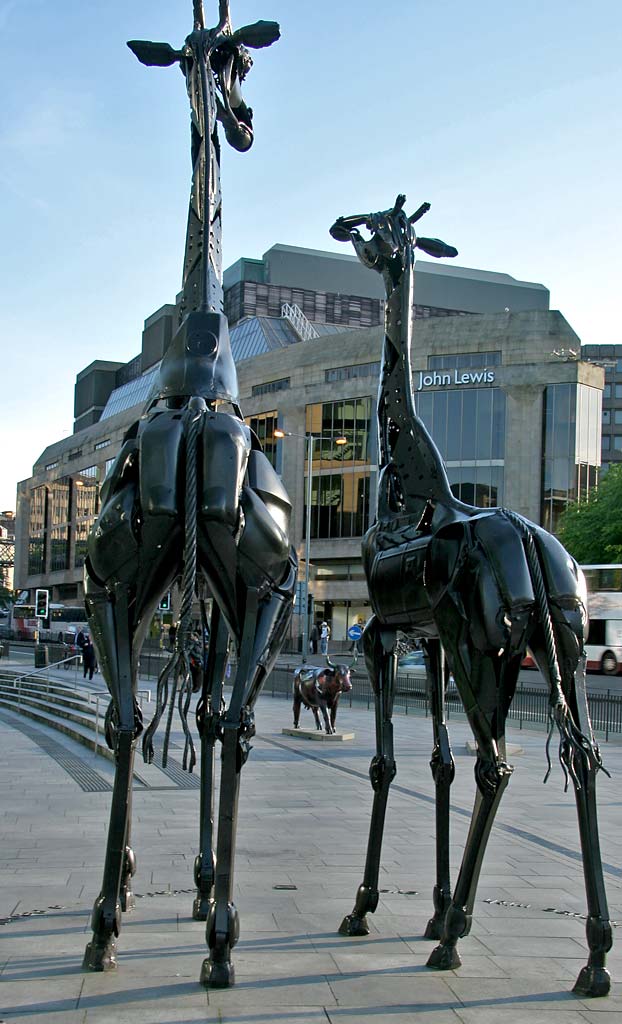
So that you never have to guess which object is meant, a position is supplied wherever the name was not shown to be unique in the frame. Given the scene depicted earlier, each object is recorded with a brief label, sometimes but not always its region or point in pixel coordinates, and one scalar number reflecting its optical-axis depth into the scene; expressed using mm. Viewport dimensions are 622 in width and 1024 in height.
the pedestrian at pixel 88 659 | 37719
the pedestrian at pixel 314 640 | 57419
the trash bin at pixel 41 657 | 41856
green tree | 46500
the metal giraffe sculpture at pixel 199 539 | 6340
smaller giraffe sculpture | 6406
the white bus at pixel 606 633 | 38188
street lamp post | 43925
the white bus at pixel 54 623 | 69125
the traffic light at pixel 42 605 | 34594
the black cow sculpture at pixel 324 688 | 20906
